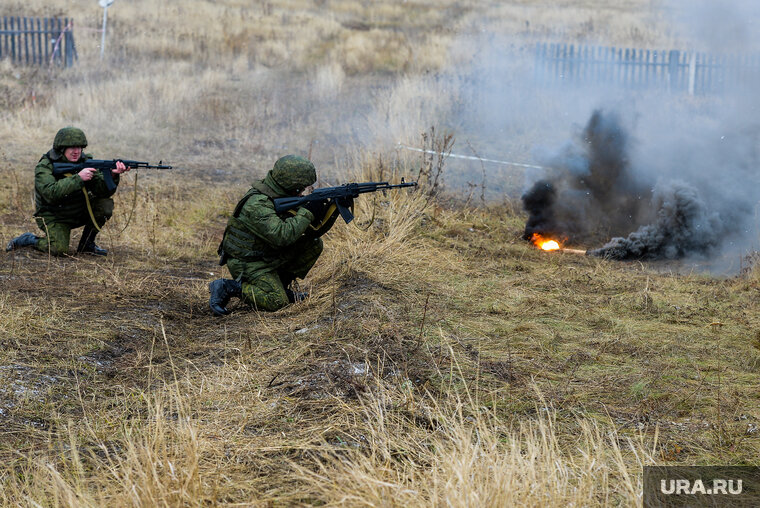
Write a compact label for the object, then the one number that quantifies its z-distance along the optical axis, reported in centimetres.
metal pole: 4031
